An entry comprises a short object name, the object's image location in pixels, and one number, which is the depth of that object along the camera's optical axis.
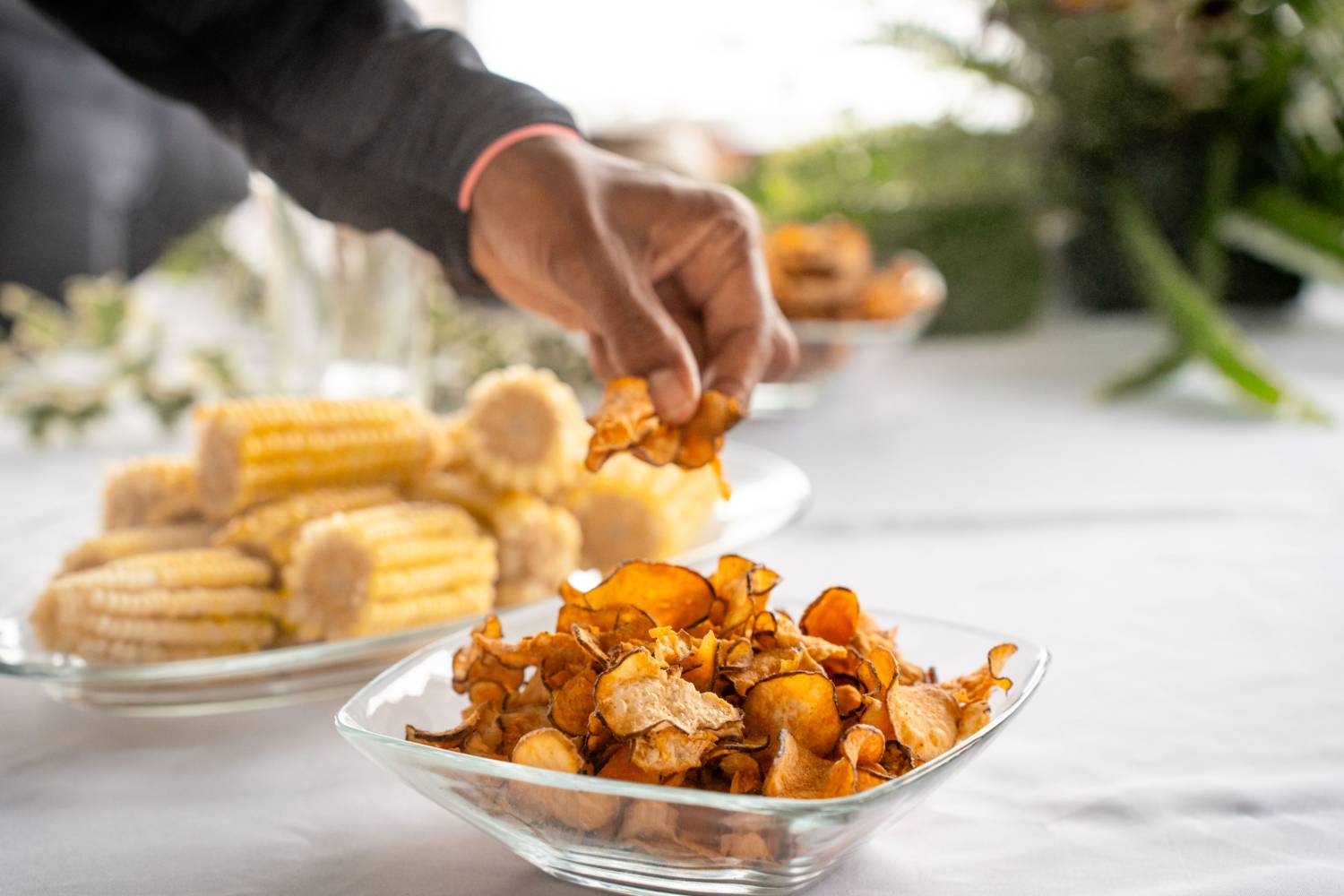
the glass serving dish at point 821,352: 1.36
